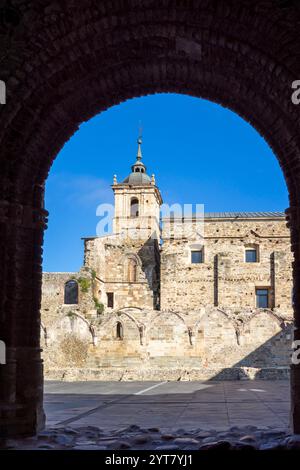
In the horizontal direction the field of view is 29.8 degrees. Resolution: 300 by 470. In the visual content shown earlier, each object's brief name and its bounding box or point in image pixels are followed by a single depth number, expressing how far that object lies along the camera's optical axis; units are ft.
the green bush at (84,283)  106.63
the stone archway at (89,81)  20.29
